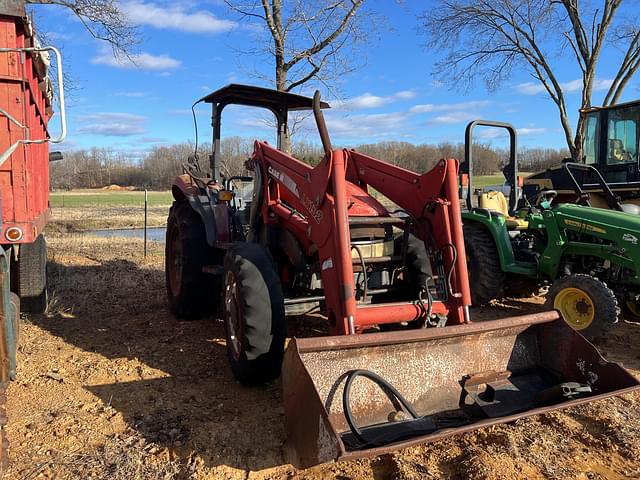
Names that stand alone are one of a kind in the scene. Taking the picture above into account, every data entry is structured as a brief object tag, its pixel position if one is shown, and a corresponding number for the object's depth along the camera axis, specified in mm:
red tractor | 3006
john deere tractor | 5176
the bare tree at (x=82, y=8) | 12471
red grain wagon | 4000
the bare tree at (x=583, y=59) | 16469
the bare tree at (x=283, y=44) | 10141
